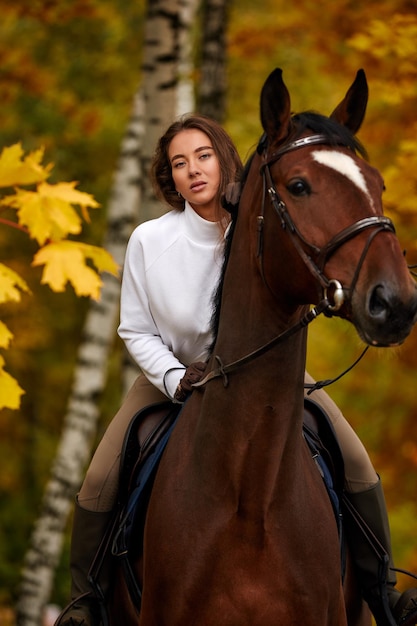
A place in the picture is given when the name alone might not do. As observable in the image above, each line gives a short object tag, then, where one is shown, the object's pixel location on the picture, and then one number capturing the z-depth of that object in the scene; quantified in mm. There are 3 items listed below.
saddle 8336
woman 8578
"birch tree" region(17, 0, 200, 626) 19625
